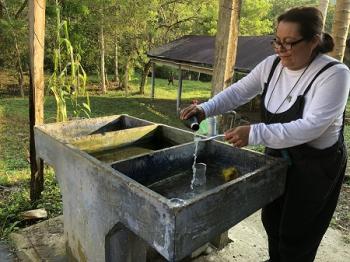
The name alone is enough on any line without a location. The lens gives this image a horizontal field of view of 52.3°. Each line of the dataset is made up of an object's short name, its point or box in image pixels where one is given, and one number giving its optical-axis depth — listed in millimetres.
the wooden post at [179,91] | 12277
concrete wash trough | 1652
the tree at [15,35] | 12688
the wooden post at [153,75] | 14984
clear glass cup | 2490
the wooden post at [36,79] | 3295
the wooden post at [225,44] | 4434
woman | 1838
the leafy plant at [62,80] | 3818
